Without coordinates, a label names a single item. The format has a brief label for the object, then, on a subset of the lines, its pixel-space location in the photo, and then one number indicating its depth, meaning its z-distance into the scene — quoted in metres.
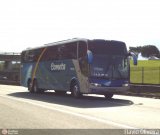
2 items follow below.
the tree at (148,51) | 154.50
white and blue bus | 22.02
